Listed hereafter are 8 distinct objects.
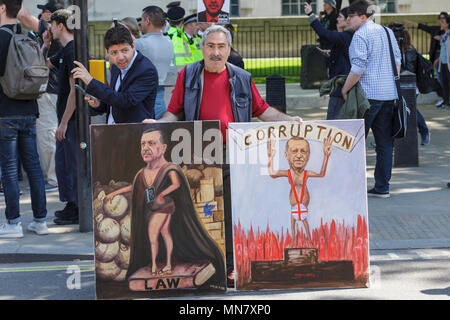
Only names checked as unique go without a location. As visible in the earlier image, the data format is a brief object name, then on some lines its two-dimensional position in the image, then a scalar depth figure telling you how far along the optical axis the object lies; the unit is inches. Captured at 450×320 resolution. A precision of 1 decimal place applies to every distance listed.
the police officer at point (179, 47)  852.0
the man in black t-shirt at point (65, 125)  661.3
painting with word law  473.7
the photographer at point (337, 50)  788.0
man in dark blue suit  543.8
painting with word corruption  484.1
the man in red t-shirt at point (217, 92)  501.4
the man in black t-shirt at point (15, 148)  625.9
